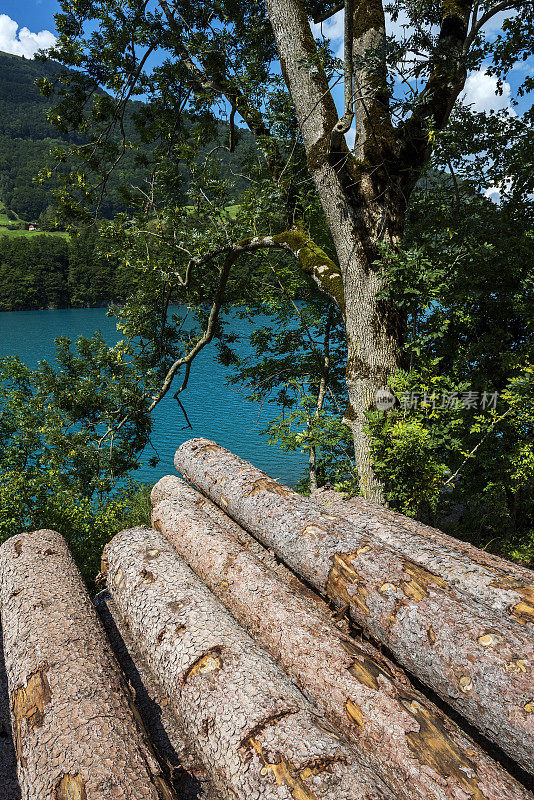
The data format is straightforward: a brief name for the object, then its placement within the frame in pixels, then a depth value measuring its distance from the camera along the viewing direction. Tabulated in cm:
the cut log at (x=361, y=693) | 217
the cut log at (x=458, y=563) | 307
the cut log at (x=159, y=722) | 259
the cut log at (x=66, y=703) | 211
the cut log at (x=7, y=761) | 284
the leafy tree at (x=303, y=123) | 511
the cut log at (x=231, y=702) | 204
